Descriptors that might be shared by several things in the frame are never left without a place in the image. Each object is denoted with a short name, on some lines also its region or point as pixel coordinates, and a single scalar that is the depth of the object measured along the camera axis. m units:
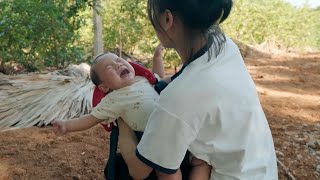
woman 1.07
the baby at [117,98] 1.45
